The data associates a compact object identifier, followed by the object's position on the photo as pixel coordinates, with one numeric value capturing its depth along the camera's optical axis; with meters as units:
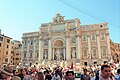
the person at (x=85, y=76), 6.43
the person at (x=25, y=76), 5.76
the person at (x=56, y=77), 6.71
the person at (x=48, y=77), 6.84
